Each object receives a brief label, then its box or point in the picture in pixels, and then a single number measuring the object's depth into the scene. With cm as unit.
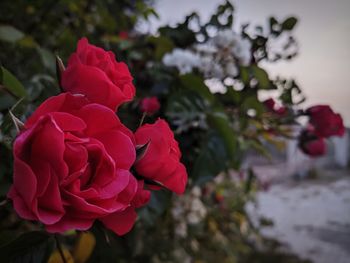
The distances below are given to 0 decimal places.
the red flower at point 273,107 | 44
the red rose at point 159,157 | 18
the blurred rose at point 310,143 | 52
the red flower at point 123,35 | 69
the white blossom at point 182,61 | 51
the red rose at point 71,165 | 15
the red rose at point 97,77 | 19
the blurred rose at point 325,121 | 40
